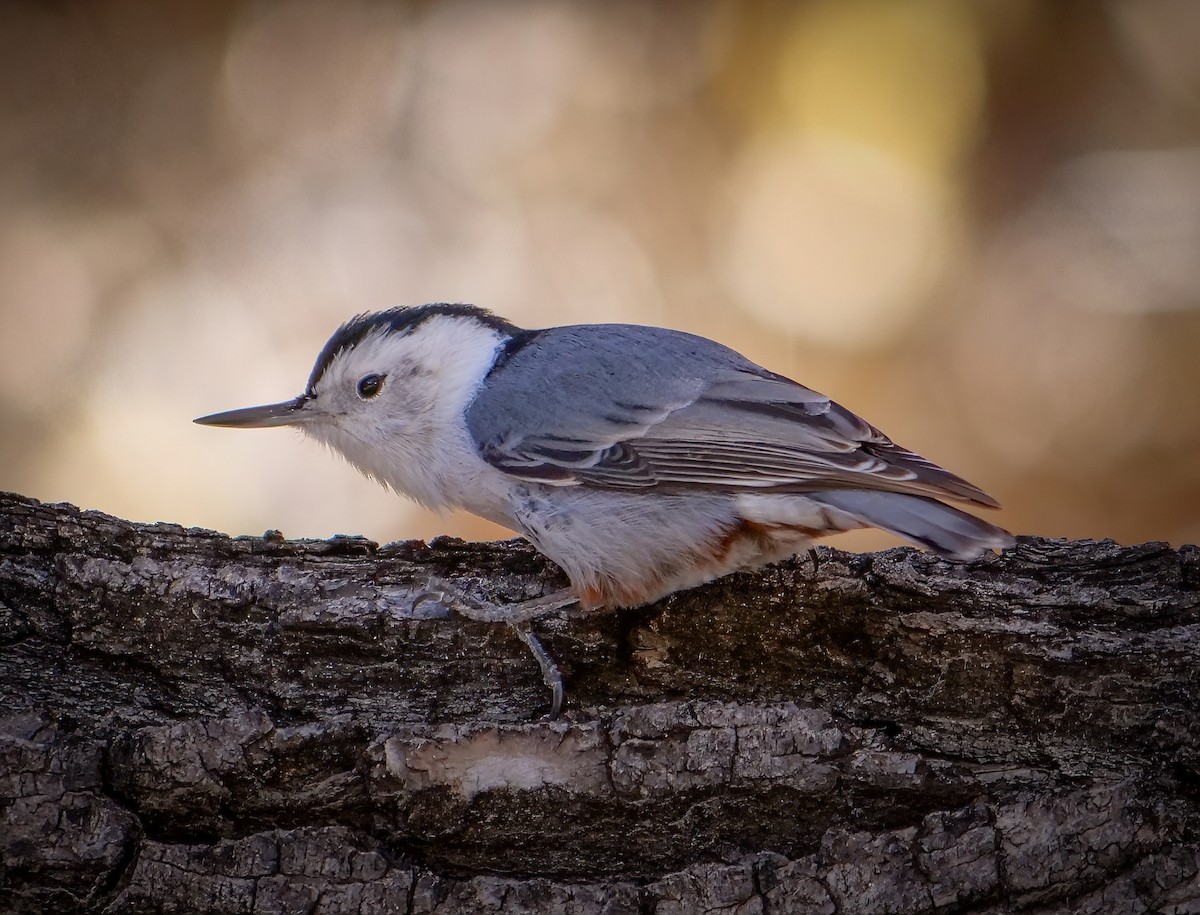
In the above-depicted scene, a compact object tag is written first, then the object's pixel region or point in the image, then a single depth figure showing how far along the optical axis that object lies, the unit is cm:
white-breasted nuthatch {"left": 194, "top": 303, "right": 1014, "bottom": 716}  269
